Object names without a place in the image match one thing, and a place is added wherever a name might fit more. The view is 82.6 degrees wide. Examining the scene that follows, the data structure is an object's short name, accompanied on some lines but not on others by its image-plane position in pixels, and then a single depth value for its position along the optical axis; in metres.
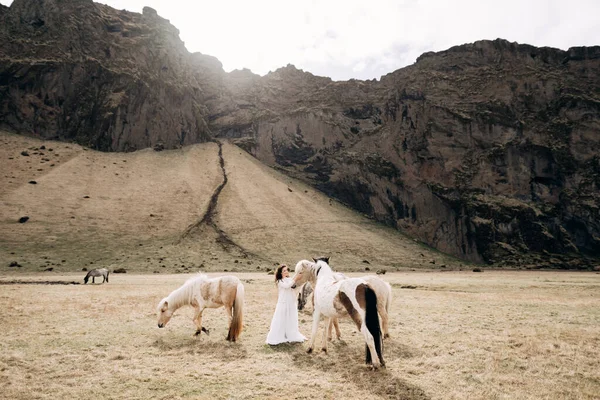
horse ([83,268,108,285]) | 34.14
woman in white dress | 12.98
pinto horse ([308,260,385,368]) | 9.86
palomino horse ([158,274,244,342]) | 13.33
